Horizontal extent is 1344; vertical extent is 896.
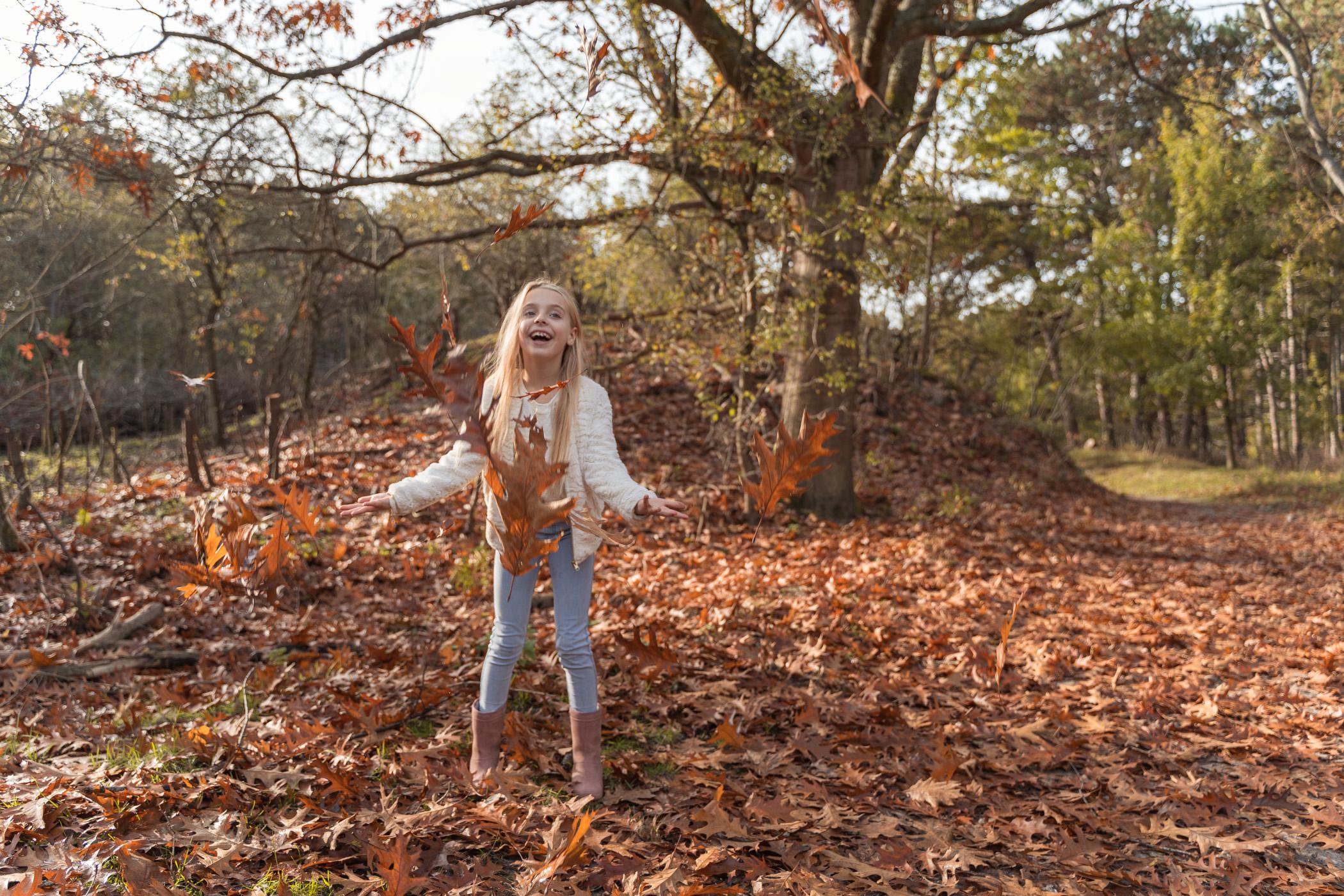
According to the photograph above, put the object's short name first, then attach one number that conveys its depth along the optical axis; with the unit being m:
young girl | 2.75
